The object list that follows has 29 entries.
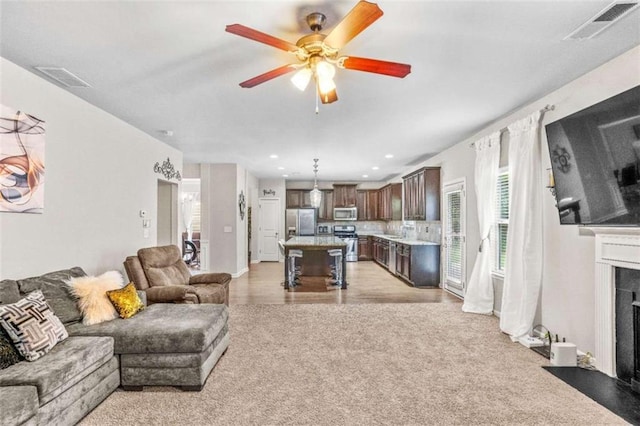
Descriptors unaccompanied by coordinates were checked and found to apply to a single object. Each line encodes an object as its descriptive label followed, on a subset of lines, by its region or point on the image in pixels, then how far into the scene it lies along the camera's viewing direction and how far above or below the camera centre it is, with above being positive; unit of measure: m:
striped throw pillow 2.21 -0.76
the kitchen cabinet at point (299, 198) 10.95 +0.55
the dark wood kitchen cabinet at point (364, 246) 10.91 -1.00
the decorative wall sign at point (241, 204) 8.10 +0.28
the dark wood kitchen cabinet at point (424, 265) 6.85 -1.01
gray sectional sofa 2.03 -1.00
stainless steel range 10.62 -0.67
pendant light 7.62 +0.41
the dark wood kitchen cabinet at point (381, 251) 9.01 -1.02
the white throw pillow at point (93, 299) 2.89 -0.74
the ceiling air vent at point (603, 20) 2.06 +1.27
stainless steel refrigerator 10.84 -0.25
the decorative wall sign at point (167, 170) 5.53 +0.78
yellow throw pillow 3.08 -0.80
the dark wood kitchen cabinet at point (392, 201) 9.52 +0.40
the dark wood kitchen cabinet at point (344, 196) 11.05 +0.63
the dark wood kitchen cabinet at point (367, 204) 11.19 +0.37
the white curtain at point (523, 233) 3.71 -0.20
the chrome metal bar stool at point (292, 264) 6.70 -0.98
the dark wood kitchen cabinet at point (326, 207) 11.10 +0.27
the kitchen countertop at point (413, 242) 6.94 -0.58
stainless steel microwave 10.98 +0.07
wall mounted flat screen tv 2.44 +0.43
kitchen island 6.67 -0.99
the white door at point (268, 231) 10.73 -0.50
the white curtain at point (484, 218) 4.64 -0.04
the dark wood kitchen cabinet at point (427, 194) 6.82 +0.45
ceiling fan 1.82 +1.02
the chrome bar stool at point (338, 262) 6.92 -0.97
